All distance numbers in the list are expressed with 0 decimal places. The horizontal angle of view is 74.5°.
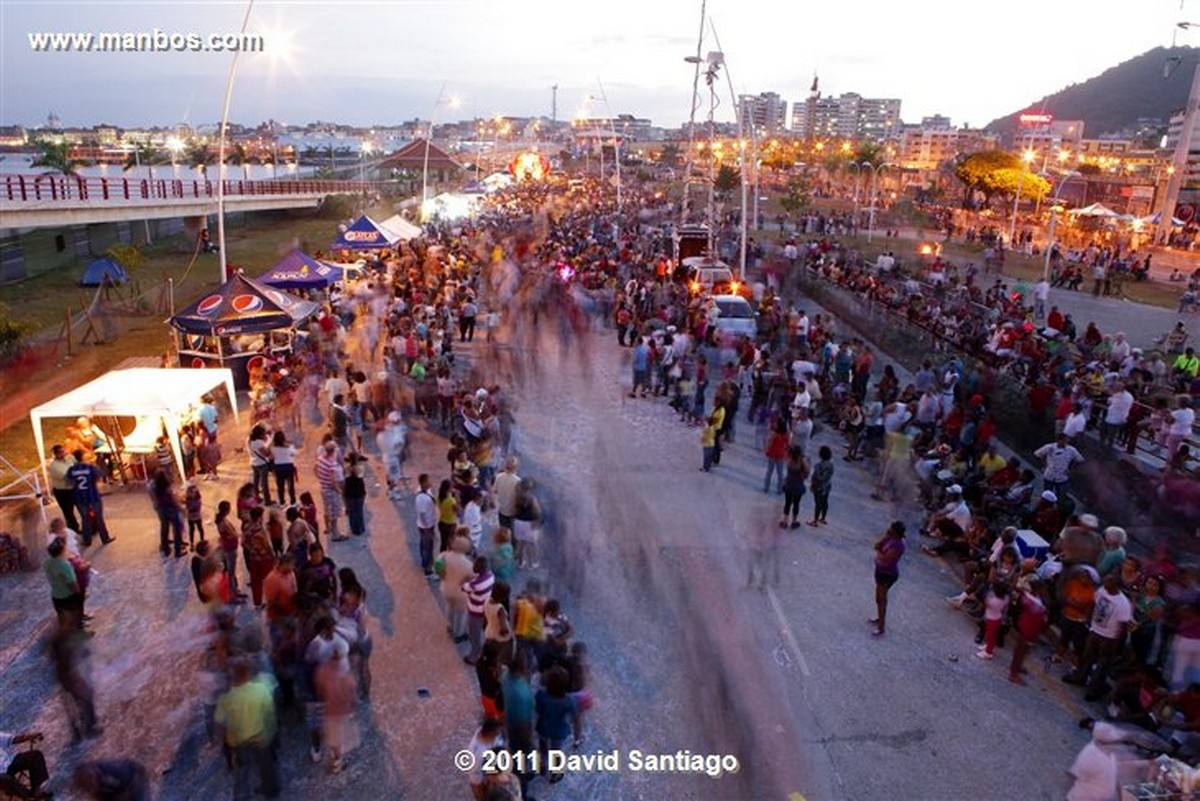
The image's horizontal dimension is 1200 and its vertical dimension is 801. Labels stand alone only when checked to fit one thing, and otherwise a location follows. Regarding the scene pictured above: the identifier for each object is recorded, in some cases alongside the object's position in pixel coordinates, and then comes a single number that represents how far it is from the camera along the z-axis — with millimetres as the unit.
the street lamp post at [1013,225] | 40738
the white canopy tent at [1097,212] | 38562
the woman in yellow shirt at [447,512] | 9391
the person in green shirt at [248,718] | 5898
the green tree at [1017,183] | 51141
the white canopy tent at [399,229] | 28125
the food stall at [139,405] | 11297
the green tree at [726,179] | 67750
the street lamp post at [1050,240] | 28203
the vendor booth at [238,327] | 15852
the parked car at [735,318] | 19594
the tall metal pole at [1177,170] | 44375
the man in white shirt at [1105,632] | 7562
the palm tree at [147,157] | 91375
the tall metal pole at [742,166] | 24906
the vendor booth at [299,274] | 20547
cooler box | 9180
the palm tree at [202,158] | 69506
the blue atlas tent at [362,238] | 25797
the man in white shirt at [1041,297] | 24000
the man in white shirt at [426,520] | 9266
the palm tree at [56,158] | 51594
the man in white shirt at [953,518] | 10453
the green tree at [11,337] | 17781
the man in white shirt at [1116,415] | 13117
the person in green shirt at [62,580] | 7816
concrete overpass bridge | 26000
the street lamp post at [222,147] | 17255
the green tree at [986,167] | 52406
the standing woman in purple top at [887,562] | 8398
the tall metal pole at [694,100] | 34062
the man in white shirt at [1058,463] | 11430
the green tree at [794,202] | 55219
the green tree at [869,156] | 66725
